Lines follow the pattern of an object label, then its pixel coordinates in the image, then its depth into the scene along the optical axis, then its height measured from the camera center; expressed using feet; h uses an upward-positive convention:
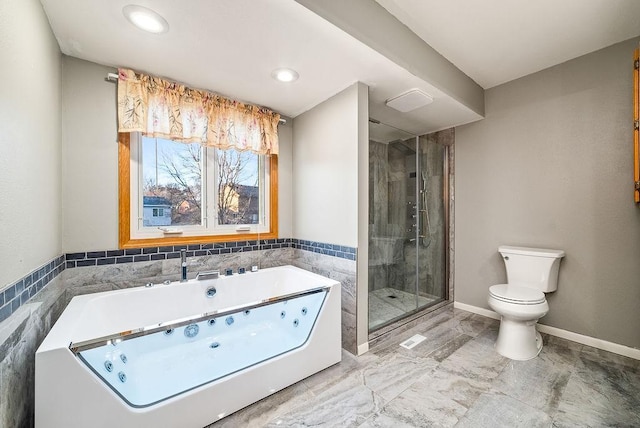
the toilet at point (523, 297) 6.48 -2.22
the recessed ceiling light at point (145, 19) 4.42 +3.52
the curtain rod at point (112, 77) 6.04 +3.24
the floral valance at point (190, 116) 6.18 +2.69
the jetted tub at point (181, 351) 3.62 -2.64
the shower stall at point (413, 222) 10.04 -0.41
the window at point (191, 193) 6.61 +0.57
